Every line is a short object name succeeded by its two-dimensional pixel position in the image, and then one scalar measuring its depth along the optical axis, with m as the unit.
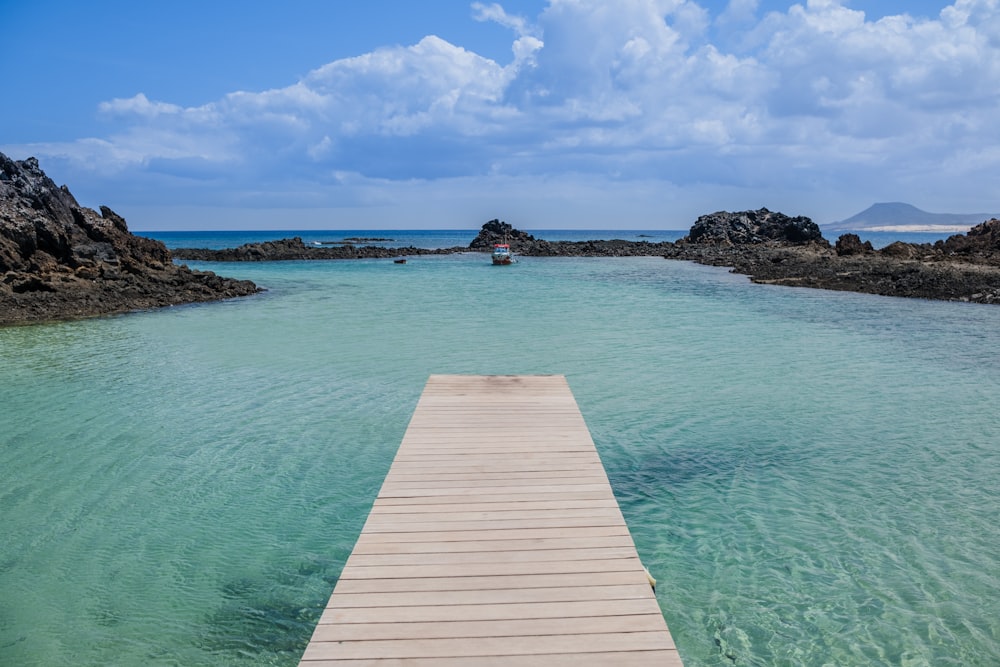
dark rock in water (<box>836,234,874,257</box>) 47.78
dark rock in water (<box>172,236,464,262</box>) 65.75
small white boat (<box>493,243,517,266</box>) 60.75
